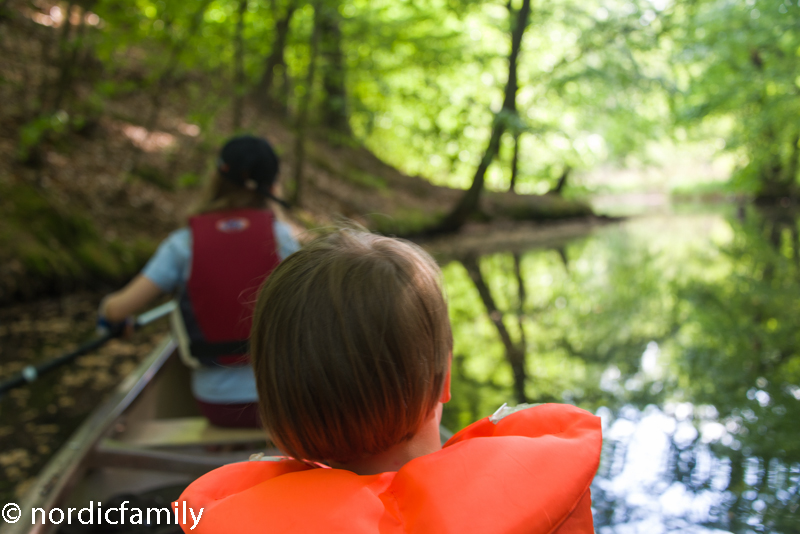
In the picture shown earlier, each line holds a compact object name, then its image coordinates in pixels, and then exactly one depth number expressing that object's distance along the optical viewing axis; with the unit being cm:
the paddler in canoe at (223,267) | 210
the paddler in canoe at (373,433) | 76
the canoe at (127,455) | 189
